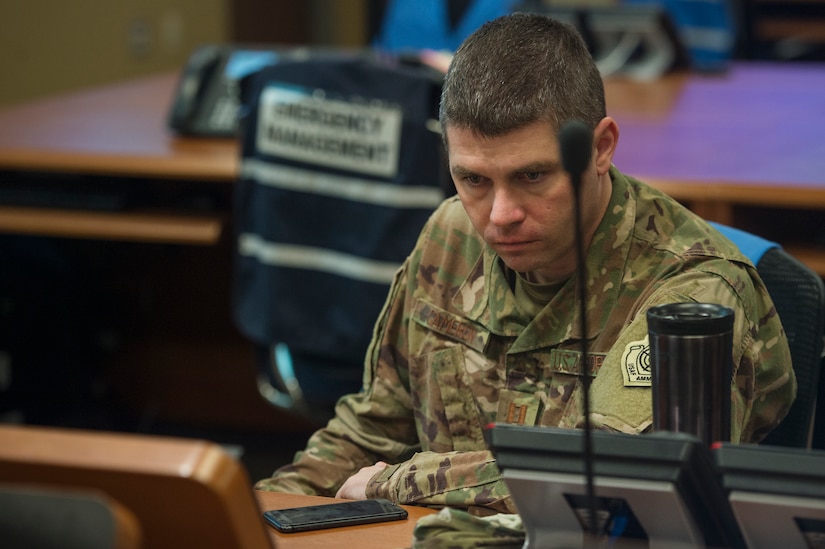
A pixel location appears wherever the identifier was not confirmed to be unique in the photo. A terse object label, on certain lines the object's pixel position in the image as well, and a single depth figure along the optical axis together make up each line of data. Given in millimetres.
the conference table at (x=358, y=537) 4339
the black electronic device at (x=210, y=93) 6851
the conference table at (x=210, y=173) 5794
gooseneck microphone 4038
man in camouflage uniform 4500
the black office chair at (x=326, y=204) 5625
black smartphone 4387
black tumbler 4135
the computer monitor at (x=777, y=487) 4055
